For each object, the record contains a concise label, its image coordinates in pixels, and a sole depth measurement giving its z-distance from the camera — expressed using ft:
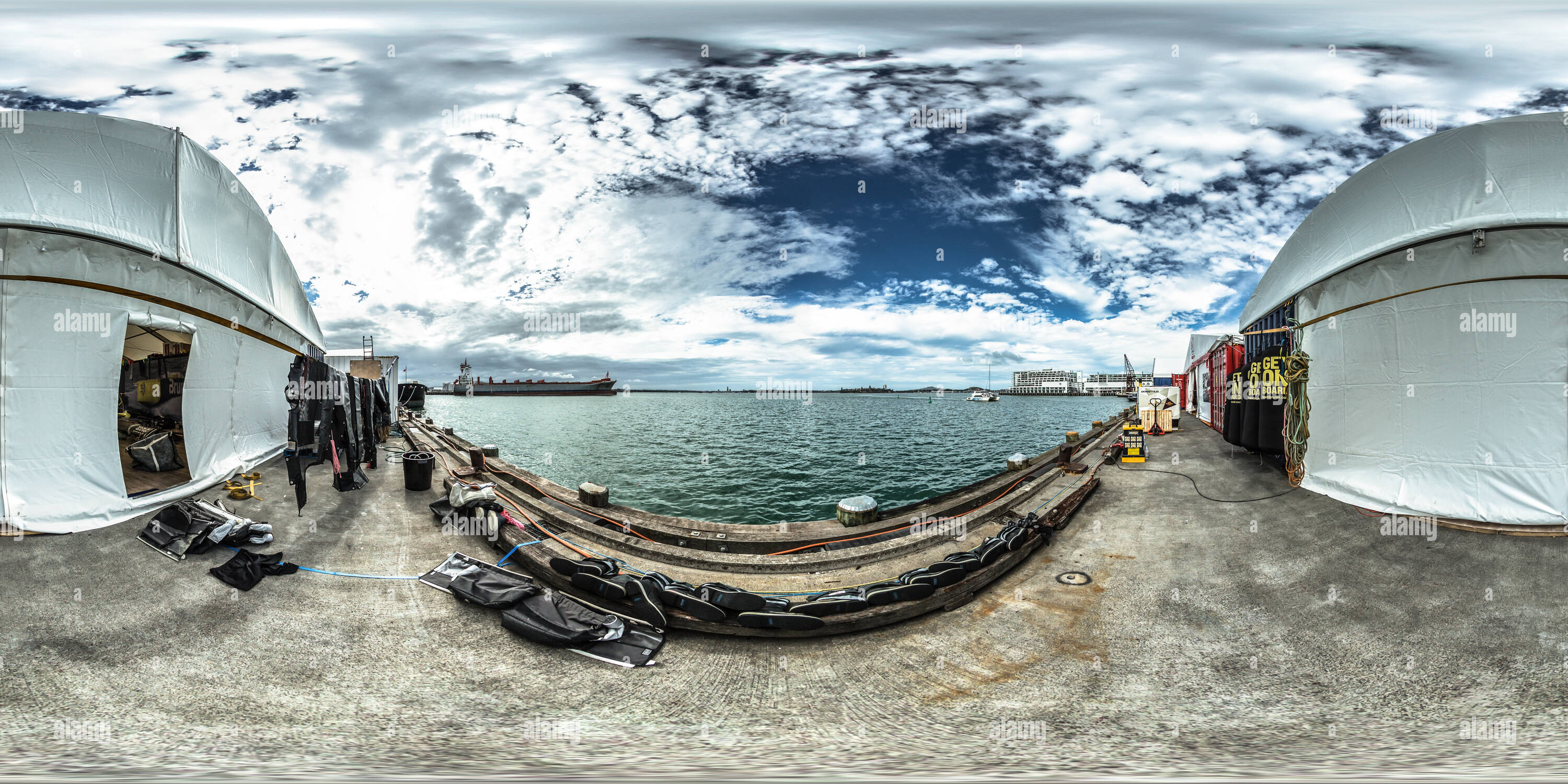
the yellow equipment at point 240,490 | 28.76
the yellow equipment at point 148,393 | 43.83
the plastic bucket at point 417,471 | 33.37
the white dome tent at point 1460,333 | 21.79
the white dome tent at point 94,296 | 23.16
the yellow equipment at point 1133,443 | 40.81
